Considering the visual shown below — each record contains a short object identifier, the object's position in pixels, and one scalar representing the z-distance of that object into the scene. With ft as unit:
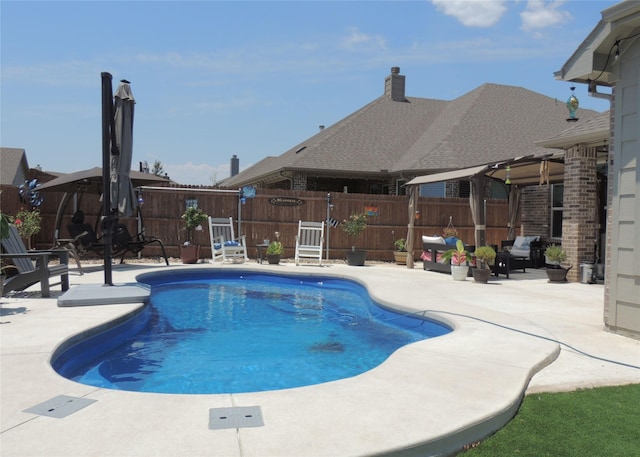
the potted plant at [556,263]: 32.58
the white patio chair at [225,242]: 43.07
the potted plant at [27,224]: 37.32
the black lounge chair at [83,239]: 35.81
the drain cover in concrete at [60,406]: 9.31
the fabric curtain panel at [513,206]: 47.37
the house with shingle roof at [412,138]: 53.67
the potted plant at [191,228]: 41.65
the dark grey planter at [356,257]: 43.42
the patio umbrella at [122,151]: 25.45
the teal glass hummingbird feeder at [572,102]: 30.60
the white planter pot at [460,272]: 33.94
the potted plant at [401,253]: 44.83
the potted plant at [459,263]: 33.99
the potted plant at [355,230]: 43.47
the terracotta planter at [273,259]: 42.11
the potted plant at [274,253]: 42.14
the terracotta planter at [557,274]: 32.50
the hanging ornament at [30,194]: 39.52
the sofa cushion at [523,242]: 43.74
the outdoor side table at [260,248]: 42.82
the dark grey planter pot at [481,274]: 32.48
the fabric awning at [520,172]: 34.32
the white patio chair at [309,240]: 43.05
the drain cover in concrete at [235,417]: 8.82
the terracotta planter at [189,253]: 41.60
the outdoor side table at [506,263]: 36.83
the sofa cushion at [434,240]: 39.68
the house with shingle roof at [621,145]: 16.69
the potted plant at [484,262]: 32.55
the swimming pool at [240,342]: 14.99
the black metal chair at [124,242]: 37.42
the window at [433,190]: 55.52
